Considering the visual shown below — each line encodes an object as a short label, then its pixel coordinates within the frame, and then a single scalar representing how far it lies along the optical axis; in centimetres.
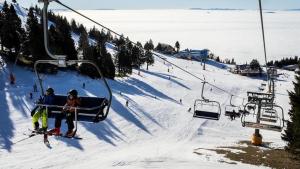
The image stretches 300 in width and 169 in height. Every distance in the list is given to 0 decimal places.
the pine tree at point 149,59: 10738
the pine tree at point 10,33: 6512
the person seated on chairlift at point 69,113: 1505
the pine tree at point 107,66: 7425
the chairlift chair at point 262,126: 2733
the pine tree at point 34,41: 6316
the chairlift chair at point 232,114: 3525
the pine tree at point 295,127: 3117
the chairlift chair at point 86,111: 1526
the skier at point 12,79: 5491
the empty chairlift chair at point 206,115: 2620
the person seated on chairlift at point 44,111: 1554
